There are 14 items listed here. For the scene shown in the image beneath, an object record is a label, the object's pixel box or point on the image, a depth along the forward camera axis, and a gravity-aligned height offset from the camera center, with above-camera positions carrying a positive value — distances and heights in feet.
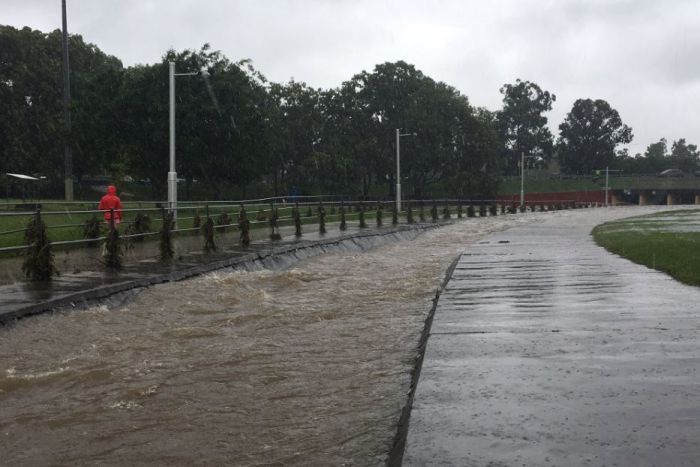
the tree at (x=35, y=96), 200.85 +27.70
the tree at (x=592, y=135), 465.76 +36.53
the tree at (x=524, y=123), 438.81 +41.46
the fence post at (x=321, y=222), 90.76 -3.33
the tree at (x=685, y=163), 538.06 +22.32
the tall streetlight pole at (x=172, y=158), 82.81 +4.12
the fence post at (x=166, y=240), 53.42 -3.22
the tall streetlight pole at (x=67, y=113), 144.36 +16.56
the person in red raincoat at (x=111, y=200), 64.75 -0.43
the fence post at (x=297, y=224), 81.92 -3.23
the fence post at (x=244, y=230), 68.08 -3.20
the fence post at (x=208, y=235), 60.75 -3.23
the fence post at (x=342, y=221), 98.29 -3.46
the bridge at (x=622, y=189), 400.67 +2.83
